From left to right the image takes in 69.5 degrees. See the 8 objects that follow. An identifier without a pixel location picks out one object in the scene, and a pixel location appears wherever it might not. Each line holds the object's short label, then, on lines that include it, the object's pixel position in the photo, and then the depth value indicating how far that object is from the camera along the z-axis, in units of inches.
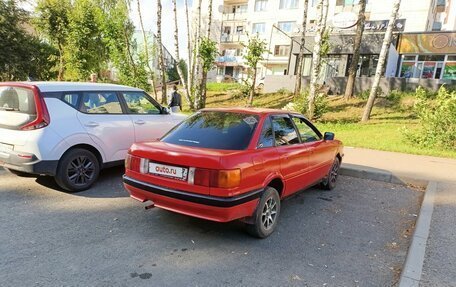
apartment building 1011.9
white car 191.8
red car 137.9
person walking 587.8
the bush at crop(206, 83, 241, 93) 1053.2
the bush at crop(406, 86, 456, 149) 386.3
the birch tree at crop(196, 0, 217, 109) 698.9
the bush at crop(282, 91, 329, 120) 589.8
